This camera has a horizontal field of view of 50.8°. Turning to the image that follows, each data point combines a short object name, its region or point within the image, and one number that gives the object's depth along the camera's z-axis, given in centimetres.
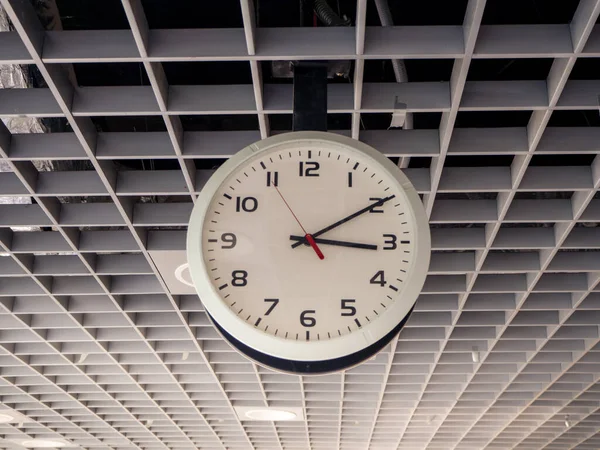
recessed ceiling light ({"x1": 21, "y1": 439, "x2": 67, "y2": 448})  757
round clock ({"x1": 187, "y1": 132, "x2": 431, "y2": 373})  152
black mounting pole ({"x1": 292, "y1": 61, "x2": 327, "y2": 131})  174
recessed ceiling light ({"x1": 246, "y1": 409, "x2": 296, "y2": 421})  605
